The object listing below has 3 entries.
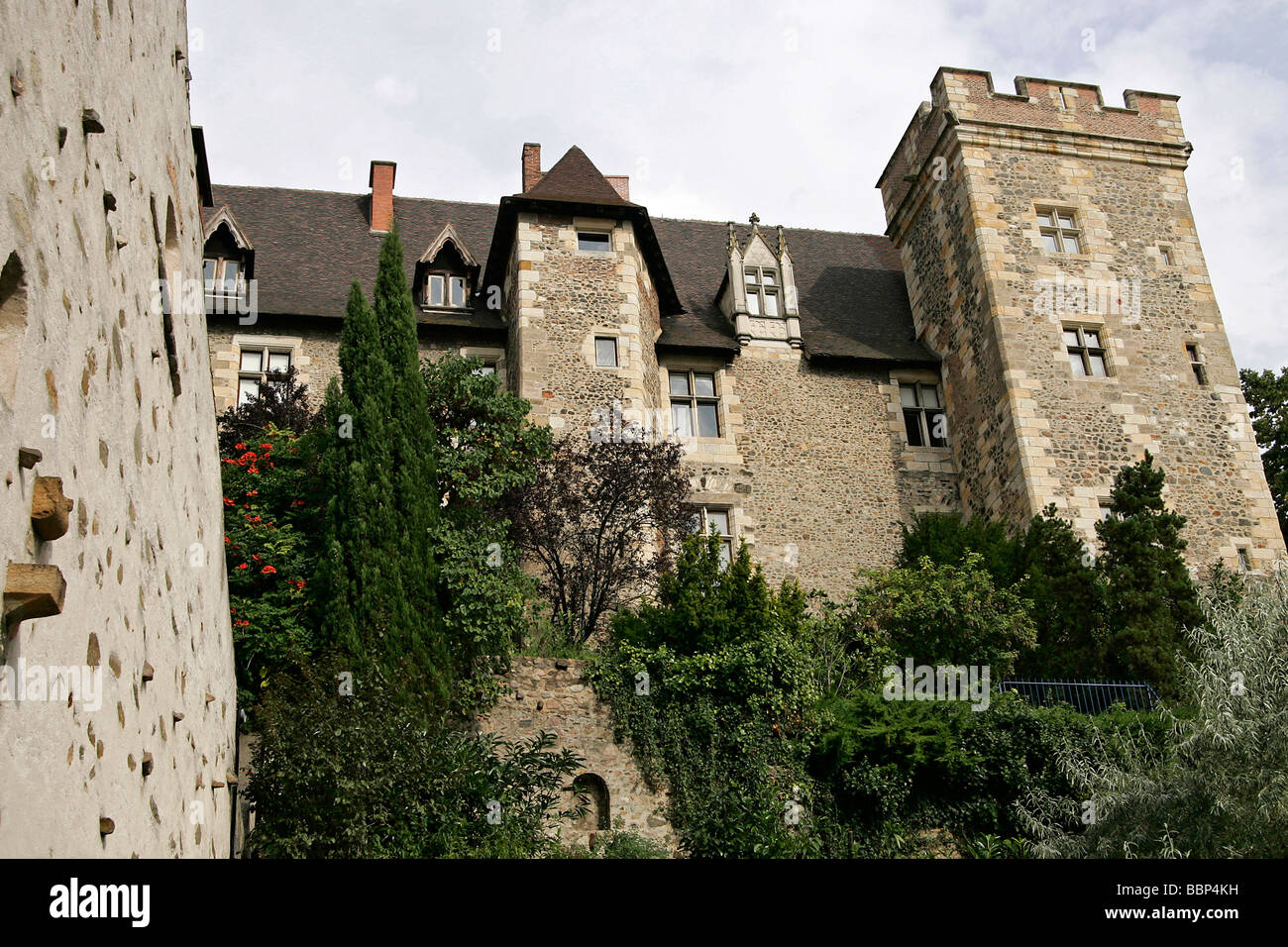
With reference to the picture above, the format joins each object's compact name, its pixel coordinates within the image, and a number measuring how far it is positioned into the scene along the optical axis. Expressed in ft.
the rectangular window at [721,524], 60.92
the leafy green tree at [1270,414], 81.40
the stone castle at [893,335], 61.67
